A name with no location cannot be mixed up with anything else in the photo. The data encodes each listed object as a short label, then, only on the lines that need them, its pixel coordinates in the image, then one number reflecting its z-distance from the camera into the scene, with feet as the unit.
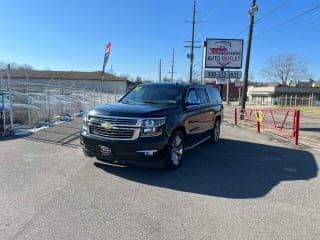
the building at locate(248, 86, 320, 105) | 236.63
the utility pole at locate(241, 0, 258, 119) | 59.69
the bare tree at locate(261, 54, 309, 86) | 327.88
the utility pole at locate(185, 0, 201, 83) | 133.59
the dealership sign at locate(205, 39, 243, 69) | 82.17
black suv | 17.33
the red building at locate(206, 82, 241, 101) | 306.76
